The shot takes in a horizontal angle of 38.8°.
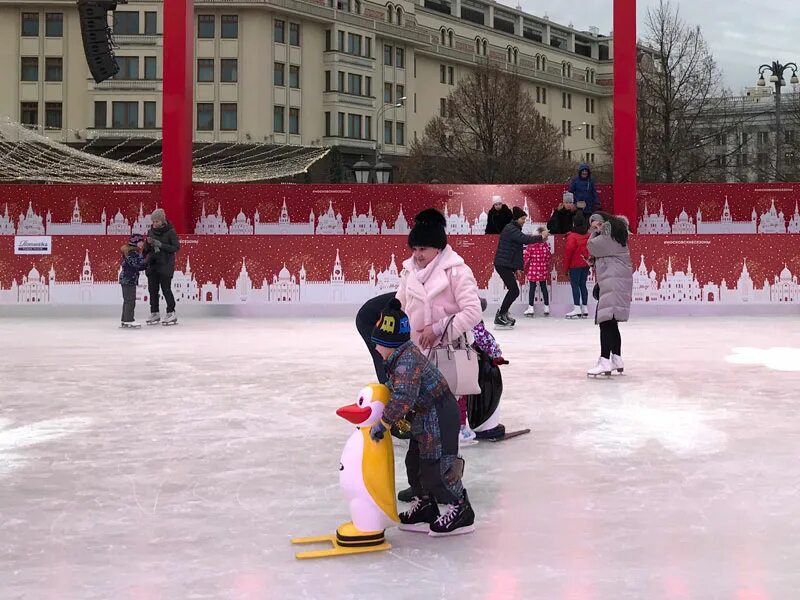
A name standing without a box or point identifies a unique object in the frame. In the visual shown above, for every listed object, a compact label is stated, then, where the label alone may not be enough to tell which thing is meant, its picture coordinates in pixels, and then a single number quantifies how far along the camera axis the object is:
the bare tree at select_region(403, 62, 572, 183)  50.16
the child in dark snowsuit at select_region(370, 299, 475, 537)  4.67
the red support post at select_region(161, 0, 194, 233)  18.83
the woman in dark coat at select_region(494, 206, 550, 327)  15.58
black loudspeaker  18.36
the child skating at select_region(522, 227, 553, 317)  17.41
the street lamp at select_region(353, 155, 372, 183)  27.29
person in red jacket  17.19
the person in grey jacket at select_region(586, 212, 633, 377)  9.69
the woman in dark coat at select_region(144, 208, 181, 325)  15.84
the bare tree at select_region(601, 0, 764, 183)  35.56
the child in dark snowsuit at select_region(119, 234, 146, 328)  15.61
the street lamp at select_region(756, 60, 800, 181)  35.09
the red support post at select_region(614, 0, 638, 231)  18.92
